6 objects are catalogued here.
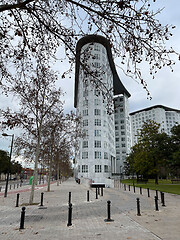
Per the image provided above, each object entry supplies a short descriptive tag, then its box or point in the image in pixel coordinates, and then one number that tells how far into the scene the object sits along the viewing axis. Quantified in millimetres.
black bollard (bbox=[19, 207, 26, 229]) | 7338
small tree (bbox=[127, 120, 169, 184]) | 34541
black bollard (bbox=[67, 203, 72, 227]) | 7879
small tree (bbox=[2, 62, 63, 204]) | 15191
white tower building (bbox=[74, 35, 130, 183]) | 57562
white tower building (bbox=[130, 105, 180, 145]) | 166000
